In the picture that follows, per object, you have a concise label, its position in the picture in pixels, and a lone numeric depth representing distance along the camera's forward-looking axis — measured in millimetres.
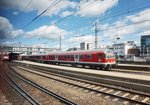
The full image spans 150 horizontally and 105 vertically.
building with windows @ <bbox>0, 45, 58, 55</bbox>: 119850
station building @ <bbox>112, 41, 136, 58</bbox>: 139625
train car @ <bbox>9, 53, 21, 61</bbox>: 66875
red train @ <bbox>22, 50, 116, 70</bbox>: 26634
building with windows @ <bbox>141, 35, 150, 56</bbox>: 117906
